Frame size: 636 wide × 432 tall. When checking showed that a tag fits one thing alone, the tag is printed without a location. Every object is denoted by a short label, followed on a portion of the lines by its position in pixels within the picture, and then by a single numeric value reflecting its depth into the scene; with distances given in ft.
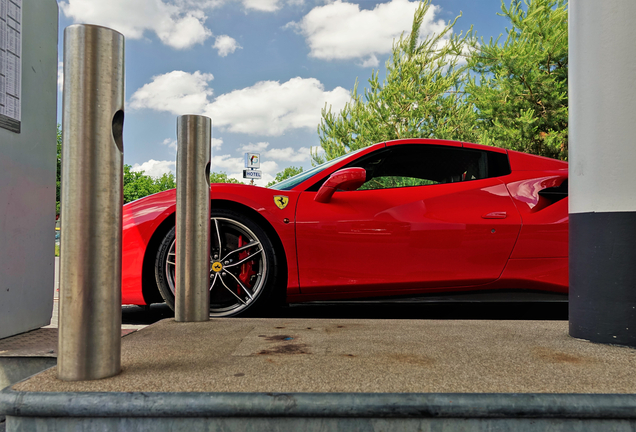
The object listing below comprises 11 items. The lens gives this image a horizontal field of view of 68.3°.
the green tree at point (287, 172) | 181.34
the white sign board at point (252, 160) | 88.43
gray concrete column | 6.79
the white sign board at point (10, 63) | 7.82
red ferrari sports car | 10.73
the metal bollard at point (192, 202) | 8.42
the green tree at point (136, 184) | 149.07
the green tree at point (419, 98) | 69.56
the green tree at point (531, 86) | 52.54
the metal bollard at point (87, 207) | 4.92
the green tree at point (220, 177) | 196.38
